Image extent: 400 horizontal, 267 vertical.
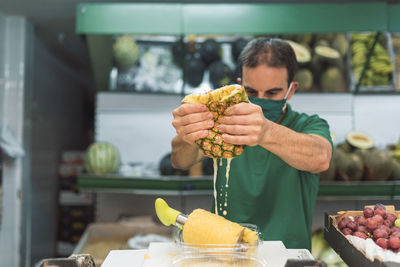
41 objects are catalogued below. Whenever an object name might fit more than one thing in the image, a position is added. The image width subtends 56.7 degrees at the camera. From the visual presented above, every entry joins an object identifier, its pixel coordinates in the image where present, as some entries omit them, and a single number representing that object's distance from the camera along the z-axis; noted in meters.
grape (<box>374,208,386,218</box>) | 1.41
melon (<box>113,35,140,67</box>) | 3.78
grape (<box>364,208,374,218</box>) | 1.43
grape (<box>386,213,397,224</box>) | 1.39
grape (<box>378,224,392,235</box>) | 1.28
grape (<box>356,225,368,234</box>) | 1.35
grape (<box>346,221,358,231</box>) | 1.39
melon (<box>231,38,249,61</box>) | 3.79
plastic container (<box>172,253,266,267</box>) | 1.07
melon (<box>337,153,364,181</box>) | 3.43
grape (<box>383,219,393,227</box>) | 1.36
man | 1.83
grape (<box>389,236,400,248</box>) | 1.18
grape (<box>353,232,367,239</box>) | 1.30
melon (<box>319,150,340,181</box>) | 3.37
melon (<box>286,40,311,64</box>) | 3.75
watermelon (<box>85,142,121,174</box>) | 3.56
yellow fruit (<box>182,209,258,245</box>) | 1.16
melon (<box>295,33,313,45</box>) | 3.83
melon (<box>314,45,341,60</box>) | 3.76
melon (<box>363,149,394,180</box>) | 3.46
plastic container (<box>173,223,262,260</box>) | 1.07
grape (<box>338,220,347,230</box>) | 1.42
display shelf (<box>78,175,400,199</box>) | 3.31
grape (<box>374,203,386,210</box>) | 1.46
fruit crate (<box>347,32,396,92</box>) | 3.84
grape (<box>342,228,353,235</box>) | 1.37
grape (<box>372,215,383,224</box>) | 1.36
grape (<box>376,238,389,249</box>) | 1.21
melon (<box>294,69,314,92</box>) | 3.76
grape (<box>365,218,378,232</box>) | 1.34
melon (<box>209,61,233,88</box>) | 3.78
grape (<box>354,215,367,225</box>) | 1.41
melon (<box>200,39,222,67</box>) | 3.84
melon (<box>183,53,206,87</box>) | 3.82
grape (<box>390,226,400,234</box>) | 1.25
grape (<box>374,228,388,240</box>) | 1.26
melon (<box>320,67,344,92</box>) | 3.79
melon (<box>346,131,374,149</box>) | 3.71
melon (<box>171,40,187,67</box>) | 3.82
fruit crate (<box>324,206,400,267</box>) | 1.07
